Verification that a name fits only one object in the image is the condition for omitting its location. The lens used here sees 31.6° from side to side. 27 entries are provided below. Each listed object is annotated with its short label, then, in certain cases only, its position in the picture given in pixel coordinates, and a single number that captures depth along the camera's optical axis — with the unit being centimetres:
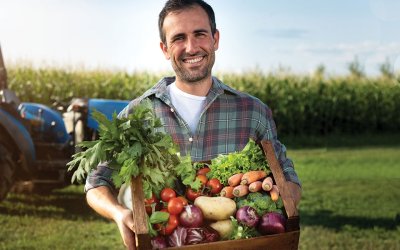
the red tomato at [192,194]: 183
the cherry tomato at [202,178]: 184
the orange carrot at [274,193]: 184
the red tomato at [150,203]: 179
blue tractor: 568
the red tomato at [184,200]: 180
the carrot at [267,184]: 183
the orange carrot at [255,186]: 183
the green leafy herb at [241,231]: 177
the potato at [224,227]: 179
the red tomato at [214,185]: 185
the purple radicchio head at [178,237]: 173
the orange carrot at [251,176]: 185
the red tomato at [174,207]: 177
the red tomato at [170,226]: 176
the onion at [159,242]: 172
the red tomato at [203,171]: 188
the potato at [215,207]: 179
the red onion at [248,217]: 178
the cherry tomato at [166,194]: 180
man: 205
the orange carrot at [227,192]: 184
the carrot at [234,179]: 185
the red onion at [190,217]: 178
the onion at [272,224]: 178
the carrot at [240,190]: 184
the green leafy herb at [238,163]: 187
